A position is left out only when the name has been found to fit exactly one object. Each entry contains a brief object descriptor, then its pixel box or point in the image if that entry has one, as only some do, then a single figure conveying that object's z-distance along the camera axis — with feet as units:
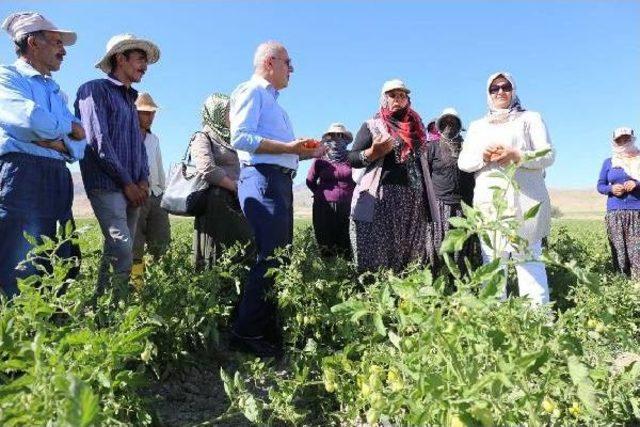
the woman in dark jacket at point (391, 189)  11.73
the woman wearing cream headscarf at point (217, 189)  11.85
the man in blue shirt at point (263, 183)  9.98
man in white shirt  14.16
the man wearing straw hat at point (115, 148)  9.80
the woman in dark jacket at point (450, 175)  13.99
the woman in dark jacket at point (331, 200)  15.57
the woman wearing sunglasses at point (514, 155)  10.69
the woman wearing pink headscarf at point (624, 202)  16.56
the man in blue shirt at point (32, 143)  8.55
